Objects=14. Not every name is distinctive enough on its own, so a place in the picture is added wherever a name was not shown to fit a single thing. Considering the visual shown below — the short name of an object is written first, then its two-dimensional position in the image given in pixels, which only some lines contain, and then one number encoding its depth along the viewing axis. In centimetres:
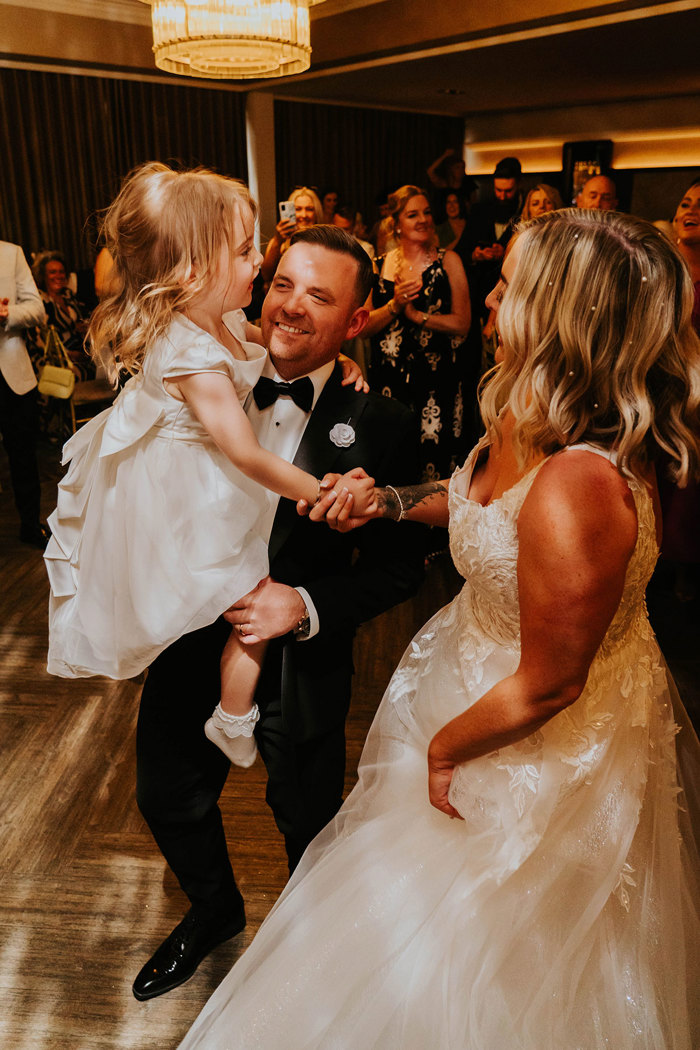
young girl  153
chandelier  378
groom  166
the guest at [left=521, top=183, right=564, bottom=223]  455
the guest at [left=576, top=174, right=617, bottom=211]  426
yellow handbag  555
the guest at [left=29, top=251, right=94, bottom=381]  662
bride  108
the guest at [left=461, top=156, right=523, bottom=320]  467
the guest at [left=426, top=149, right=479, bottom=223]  666
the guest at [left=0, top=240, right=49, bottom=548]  428
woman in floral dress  407
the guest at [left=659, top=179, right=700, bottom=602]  330
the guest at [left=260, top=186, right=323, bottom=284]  476
